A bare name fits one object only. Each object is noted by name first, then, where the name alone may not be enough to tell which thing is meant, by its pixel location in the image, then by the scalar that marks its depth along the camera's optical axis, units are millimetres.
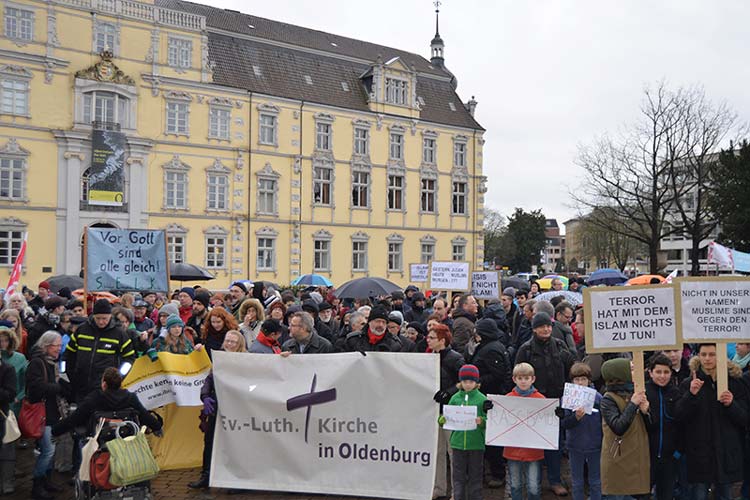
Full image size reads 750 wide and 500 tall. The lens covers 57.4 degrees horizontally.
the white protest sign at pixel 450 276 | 15938
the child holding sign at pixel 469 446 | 6469
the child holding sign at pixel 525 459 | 6453
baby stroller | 6082
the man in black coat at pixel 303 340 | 7789
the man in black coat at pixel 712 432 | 6082
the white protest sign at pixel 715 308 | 6379
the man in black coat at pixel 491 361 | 7527
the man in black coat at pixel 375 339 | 7836
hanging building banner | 32125
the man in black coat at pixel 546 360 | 7477
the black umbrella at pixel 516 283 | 22217
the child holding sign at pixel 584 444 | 6512
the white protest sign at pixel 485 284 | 15698
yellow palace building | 31141
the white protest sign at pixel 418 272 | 22647
